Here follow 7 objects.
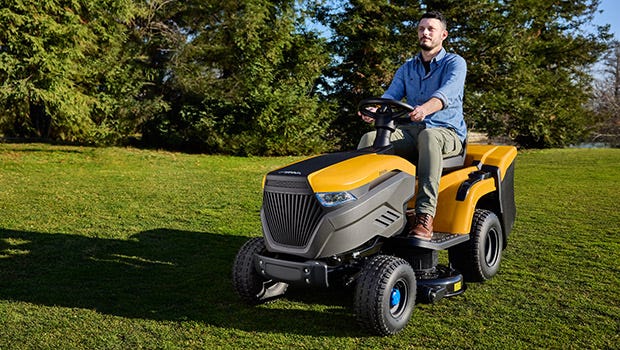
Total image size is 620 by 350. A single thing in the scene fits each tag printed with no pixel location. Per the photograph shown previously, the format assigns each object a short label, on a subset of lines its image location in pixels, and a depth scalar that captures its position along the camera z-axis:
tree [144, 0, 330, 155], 14.83
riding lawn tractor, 3.39
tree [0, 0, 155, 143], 12.05
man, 3.83
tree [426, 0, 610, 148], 18.91
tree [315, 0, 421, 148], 17.64
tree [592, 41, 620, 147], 27.02
